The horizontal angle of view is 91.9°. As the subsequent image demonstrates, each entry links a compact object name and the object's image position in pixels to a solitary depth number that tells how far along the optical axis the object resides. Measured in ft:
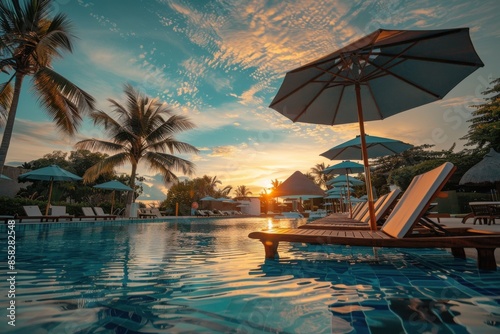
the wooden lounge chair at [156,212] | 65.41
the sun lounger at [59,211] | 39.32
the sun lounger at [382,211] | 13.83
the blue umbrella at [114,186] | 51.78
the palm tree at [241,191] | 171.98
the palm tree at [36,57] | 30.58
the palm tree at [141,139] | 51.47
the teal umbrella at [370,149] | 21.83
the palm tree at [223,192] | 124.65
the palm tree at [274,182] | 168.72
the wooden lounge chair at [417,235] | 8.02
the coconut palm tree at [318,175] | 137.10
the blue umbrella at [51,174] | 39.33
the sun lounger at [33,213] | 34.37
